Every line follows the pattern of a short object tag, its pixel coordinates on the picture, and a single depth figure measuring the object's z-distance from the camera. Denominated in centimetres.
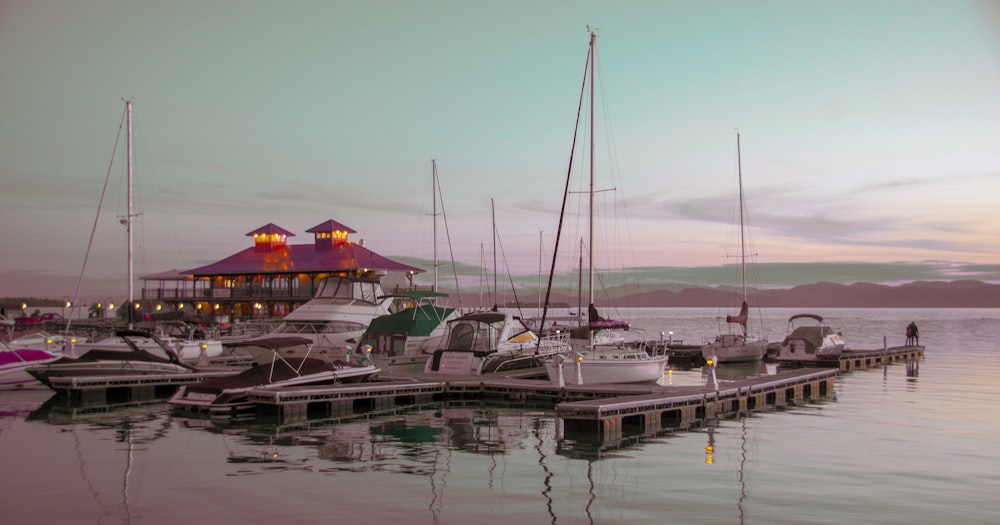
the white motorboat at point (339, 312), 4225
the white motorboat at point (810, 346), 4812
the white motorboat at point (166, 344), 3941
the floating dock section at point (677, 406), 2094
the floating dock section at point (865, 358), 4675
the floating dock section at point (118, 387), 2828
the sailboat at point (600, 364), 2788
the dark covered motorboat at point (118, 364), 2994
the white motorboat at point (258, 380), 2381
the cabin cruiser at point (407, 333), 4053
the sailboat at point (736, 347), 4828
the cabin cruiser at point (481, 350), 3222
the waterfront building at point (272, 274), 7194
